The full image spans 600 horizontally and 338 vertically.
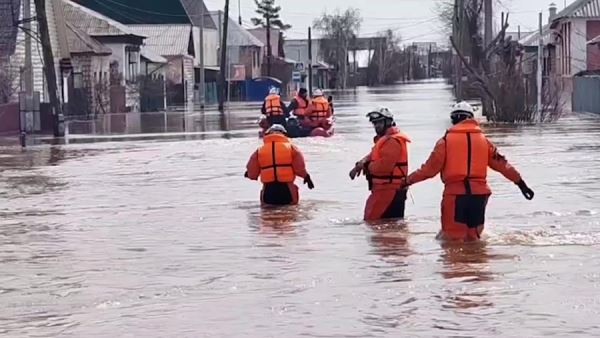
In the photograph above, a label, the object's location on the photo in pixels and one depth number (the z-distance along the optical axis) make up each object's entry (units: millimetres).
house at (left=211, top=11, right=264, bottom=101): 107688
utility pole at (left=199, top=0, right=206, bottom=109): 81988
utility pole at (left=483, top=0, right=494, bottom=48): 59784
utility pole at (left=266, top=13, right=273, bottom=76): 121825
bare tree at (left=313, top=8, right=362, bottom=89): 176125
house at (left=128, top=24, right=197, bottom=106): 91812
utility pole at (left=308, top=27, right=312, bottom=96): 112275
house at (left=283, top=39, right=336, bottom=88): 154588
